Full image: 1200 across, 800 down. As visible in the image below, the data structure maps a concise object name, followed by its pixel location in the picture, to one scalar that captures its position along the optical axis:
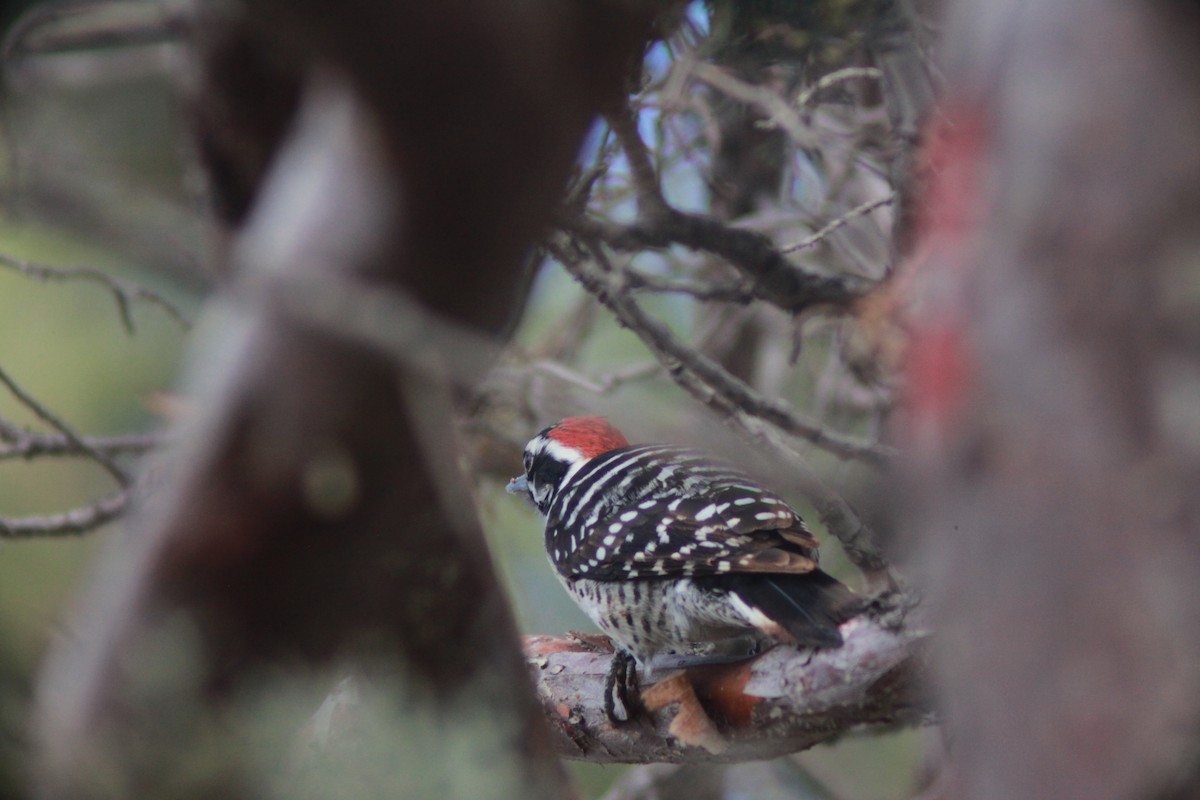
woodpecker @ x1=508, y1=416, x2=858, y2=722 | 3.86
